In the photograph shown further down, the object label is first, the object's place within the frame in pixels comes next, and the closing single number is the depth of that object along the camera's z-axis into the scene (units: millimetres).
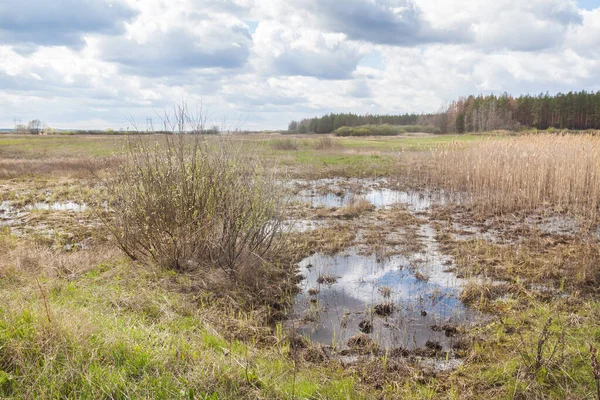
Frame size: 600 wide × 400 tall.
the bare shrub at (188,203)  6641
